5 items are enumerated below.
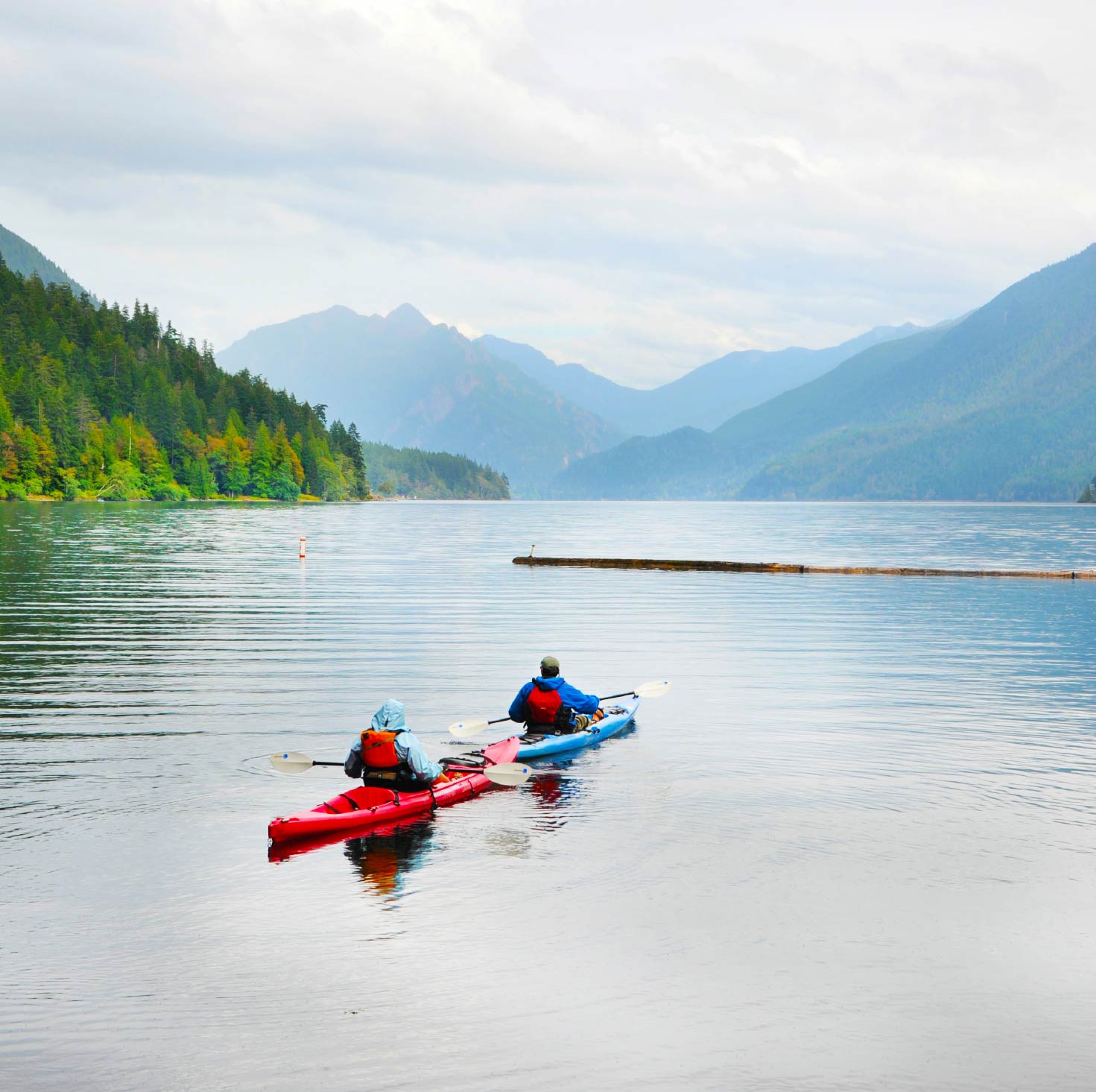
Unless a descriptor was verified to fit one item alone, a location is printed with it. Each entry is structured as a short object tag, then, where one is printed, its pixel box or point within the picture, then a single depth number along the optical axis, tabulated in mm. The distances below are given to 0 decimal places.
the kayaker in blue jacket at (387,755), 20609
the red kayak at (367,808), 19000
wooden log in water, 82062
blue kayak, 26172
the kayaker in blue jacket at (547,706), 27031
